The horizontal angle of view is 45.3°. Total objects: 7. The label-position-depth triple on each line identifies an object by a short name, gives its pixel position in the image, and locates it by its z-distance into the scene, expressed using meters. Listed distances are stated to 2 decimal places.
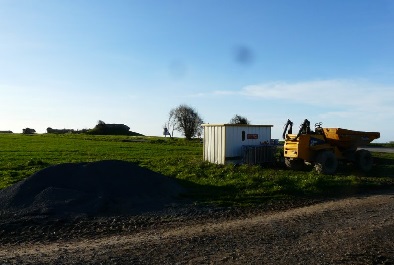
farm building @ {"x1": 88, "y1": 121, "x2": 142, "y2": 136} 102.31
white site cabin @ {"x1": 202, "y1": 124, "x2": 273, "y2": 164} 24.34
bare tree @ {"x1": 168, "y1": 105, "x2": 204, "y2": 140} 79.44
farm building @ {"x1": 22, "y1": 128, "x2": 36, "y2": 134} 115.05
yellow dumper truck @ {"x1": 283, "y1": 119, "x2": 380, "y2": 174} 21.22
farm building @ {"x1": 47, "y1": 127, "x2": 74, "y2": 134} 112.62
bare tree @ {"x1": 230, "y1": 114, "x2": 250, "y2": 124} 66.90
